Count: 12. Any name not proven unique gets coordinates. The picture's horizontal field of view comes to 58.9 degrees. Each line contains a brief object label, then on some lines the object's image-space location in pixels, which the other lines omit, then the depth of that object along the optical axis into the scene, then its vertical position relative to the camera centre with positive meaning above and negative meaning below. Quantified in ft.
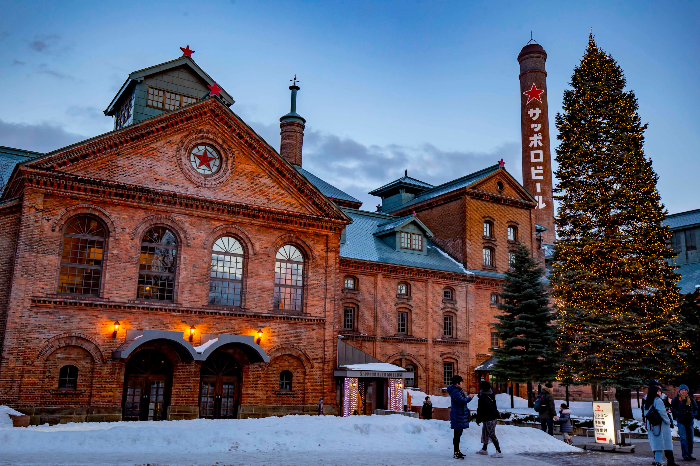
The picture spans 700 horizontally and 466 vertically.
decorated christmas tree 91.09 +18.53
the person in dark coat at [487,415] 47.16 -3.41
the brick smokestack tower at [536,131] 201.46 +79.36
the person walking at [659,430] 43.19 -3.94
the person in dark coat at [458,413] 45.39 -3.17
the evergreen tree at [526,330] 101.04 +6.46
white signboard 55.26 -4.43
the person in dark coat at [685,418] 48.06 -3.37
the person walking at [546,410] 64.03 -3.98
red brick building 71.41 +11.55
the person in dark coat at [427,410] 83.87 -5.57
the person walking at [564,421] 63.94 -5.11
